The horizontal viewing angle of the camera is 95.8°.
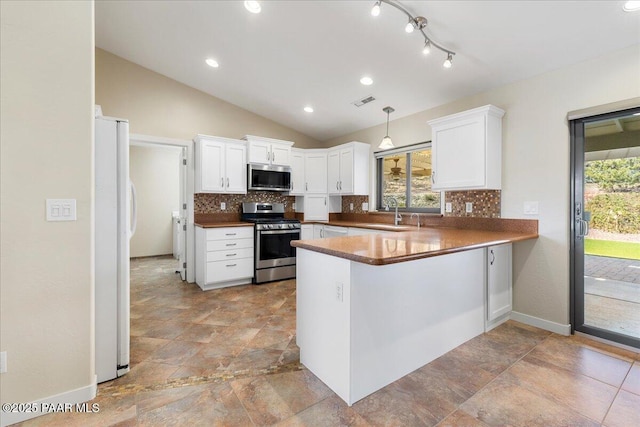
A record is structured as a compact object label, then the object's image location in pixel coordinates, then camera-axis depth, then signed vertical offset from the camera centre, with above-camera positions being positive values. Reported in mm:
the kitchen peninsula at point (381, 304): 1707 -632
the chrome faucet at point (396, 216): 4089 -57
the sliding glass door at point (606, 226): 2410 -121
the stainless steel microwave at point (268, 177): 4523 +566
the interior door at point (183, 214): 4395 -21
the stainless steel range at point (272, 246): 4285 -503
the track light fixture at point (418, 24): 2148 +1499
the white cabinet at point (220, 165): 4164 +707
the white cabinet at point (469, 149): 2898 +662
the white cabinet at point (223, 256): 3965 -623
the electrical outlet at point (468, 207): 3355 +57
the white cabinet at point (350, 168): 4617 +719
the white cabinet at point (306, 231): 4766 -312
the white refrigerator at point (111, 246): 1907 -225
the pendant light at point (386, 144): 3332 +791
